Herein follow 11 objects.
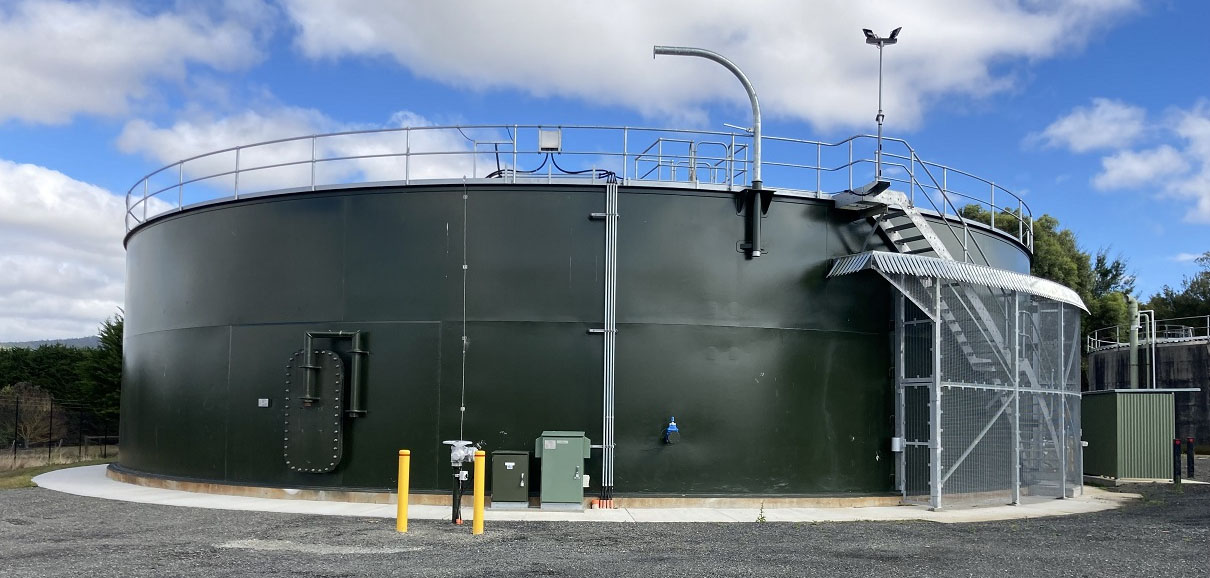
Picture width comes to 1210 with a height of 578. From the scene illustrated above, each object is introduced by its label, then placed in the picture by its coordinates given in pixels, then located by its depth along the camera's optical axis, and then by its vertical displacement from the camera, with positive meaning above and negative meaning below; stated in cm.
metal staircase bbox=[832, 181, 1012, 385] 1658 +190
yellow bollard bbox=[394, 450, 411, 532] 1259 -197
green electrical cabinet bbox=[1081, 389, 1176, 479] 2261 -168
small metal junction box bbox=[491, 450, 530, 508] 1504 -199
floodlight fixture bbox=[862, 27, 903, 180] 1595 +517
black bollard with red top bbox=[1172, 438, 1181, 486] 2205 -234
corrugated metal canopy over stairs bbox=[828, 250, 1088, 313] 1588 +145
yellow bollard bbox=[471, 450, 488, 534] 1247 -172
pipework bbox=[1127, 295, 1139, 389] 3553 +19
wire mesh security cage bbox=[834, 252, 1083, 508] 1623 -51
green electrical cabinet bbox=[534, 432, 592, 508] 1501 -181
